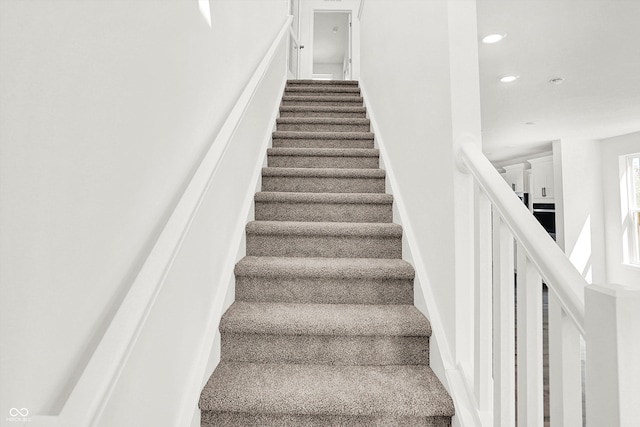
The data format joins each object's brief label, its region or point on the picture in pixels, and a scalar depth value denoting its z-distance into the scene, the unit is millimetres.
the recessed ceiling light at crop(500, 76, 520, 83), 3301
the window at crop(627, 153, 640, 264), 5266
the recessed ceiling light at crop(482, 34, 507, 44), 2473
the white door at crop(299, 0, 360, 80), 6352
